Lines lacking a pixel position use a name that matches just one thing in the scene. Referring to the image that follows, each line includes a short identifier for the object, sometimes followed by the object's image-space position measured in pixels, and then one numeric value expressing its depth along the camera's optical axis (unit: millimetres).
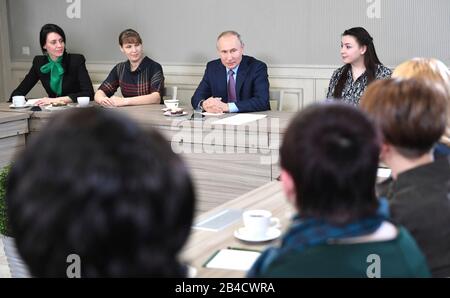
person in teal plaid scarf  1017
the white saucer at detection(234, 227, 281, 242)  1588
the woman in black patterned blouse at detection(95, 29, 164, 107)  4504
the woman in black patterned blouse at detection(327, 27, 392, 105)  3800
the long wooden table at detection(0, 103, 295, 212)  3350
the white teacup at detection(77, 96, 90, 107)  4199
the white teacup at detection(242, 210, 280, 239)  1582
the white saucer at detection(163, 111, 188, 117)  3734
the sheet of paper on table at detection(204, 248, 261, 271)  1421
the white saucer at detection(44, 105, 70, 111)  4109
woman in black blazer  4844
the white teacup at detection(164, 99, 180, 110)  3823
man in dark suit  3902
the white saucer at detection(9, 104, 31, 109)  4206
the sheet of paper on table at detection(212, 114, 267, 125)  3461
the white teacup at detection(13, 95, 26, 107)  4195
